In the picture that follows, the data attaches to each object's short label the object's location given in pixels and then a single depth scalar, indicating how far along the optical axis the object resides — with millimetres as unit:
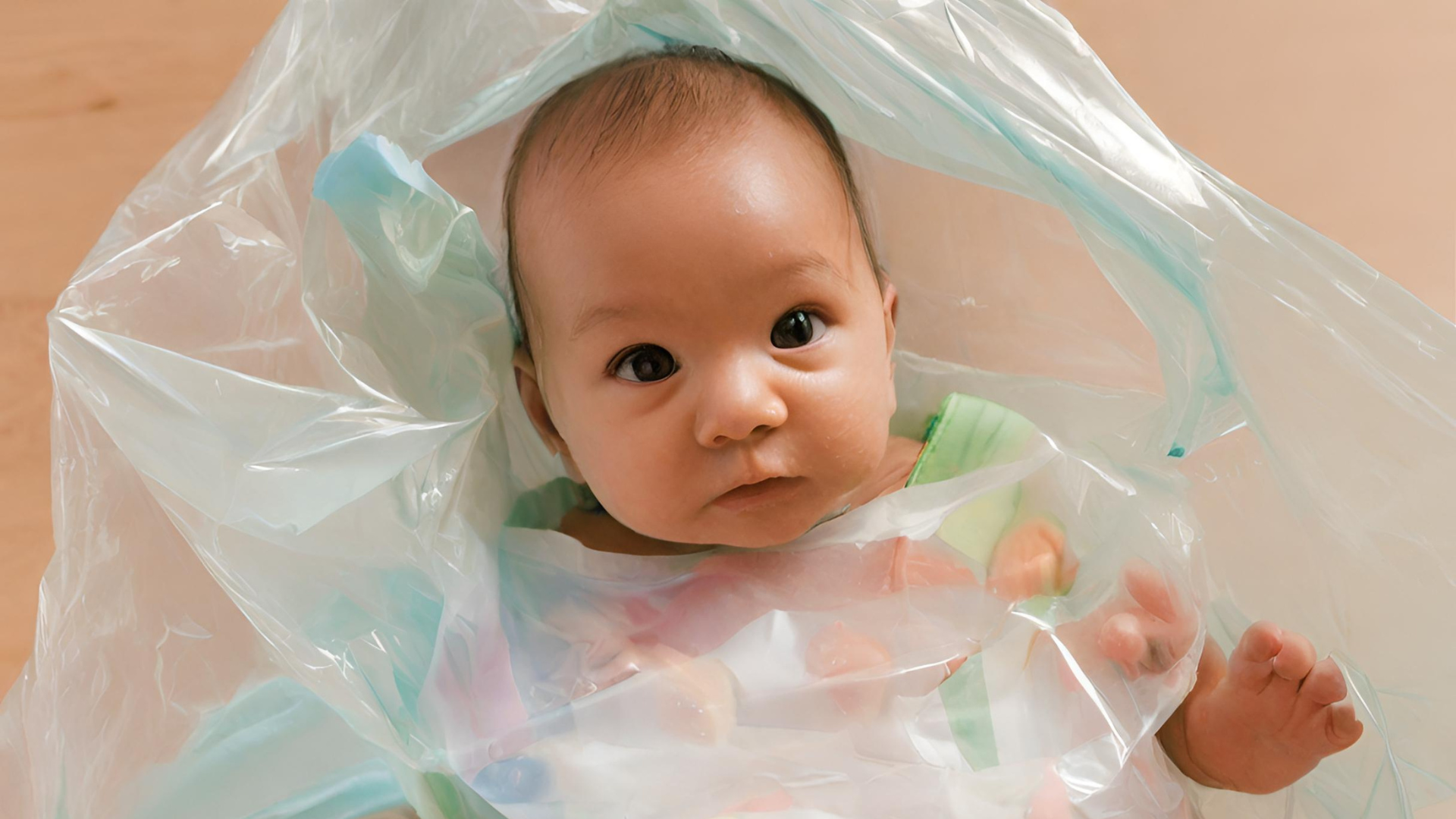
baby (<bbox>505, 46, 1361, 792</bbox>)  508
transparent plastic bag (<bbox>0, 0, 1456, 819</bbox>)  482
